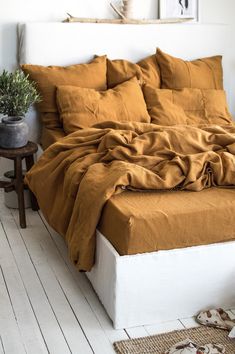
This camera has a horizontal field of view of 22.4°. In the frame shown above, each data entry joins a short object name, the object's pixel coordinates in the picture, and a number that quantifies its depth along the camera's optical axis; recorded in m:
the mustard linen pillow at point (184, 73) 4.36
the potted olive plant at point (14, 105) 3.65
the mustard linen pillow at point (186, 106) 4.13
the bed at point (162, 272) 2.61
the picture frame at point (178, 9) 4.54
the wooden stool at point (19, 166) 3.65
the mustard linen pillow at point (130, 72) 4.25
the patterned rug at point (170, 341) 2.51
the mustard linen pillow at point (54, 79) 4.05
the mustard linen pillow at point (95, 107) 3.92
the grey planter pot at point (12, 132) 3.66
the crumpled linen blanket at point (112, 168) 2.83
